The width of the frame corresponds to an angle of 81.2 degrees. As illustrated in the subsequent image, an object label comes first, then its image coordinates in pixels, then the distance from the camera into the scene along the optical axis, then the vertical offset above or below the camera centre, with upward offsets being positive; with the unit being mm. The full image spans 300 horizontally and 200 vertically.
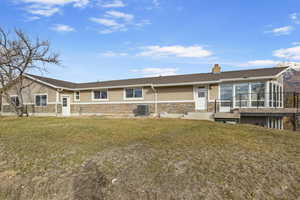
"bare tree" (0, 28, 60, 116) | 16766 +3942
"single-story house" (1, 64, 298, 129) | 12859 +264
